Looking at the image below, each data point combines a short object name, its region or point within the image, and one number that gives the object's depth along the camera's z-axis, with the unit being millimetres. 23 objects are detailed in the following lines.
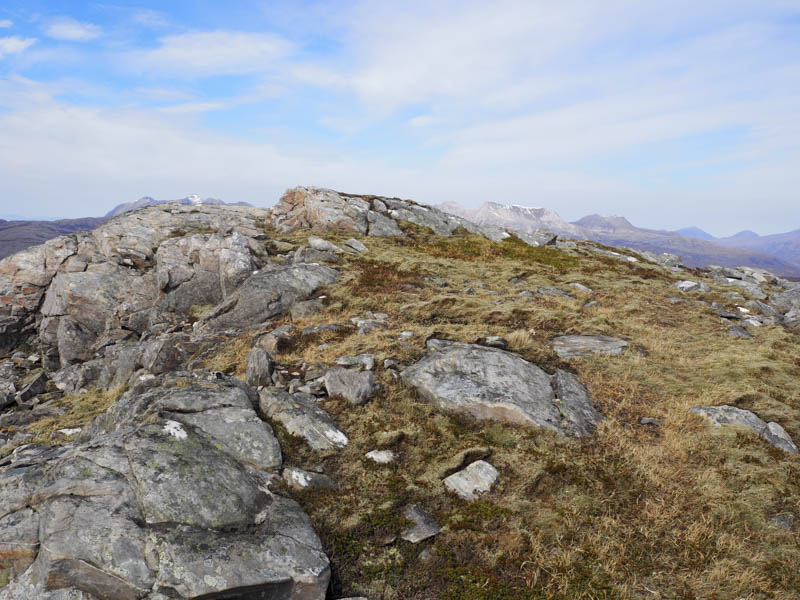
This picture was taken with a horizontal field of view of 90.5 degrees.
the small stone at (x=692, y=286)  25623
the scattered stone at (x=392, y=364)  12609
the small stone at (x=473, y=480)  8281
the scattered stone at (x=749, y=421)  9594
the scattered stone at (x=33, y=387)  18128
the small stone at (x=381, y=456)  9172
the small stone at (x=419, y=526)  7284
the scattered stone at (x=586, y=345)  14016
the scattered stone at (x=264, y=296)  19797
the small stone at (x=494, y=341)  13672
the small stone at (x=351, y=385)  11211
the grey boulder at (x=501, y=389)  10406
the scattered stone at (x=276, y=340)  14961
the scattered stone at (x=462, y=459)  8797
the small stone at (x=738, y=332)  17208
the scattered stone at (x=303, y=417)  9633
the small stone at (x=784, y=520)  7348
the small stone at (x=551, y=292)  22641
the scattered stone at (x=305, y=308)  19000
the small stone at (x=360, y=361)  12625
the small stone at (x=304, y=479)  8294
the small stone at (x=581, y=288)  24220
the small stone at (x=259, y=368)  12234
